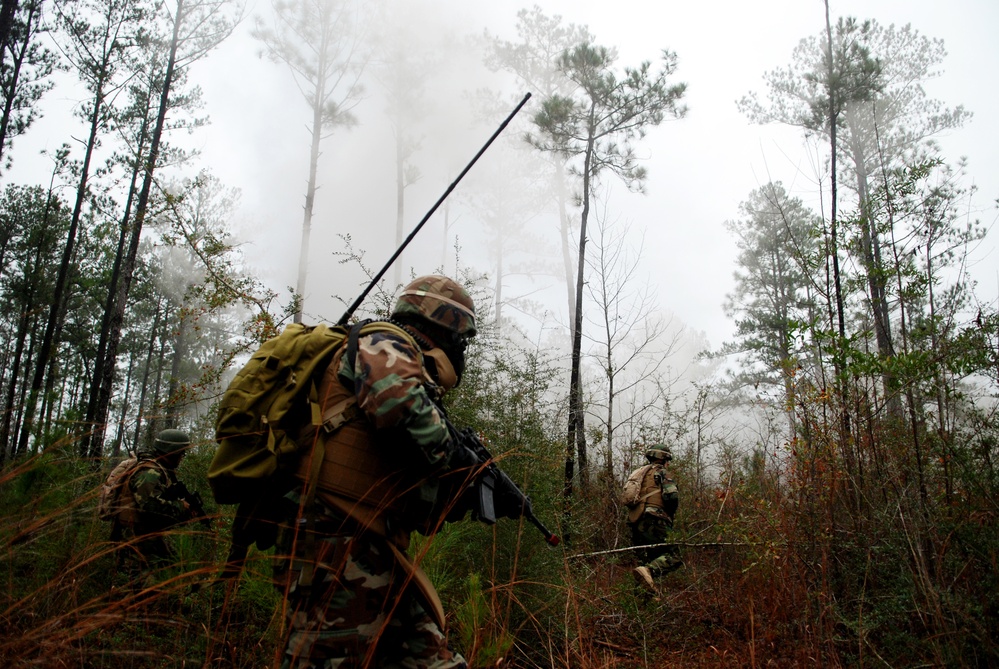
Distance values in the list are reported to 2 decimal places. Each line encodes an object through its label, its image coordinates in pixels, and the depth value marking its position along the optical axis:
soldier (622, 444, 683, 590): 6.63
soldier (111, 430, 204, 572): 4.58
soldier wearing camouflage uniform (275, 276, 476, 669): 1.83
